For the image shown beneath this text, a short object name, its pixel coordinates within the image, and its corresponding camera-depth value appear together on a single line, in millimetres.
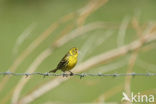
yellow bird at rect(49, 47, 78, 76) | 13781
